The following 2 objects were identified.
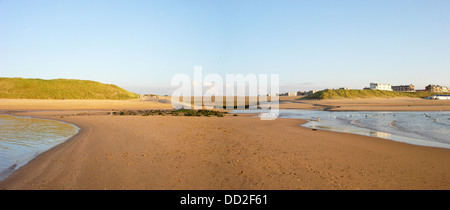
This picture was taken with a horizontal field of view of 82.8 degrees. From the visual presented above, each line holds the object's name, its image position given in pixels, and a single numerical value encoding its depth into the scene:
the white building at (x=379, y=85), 141.50
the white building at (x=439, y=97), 87.45
